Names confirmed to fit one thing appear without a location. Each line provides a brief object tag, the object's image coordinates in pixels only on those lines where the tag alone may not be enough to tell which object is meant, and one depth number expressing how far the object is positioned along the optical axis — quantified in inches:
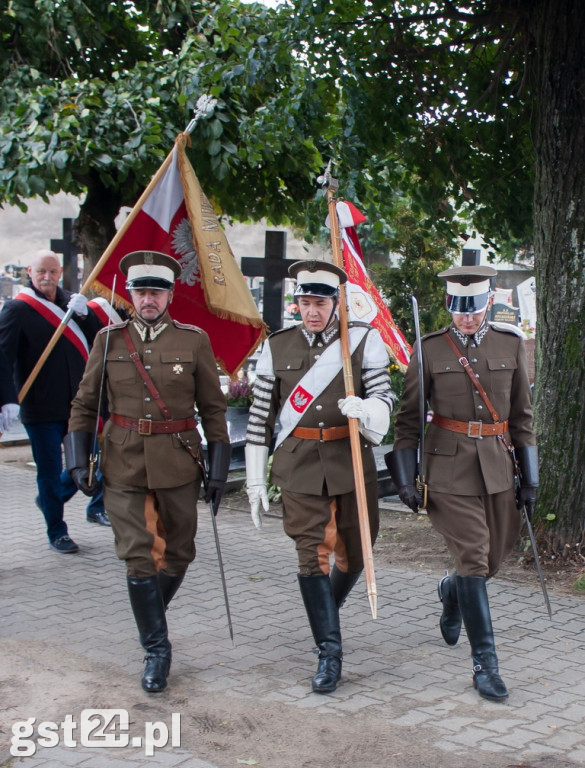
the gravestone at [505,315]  667.4
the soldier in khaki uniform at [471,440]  183.5
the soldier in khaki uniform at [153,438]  185.3
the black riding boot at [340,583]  197.0
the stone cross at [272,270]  404.8
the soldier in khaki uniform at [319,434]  183.5
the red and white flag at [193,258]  240.2
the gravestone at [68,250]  605.3
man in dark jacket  278.5
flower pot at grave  418.6
